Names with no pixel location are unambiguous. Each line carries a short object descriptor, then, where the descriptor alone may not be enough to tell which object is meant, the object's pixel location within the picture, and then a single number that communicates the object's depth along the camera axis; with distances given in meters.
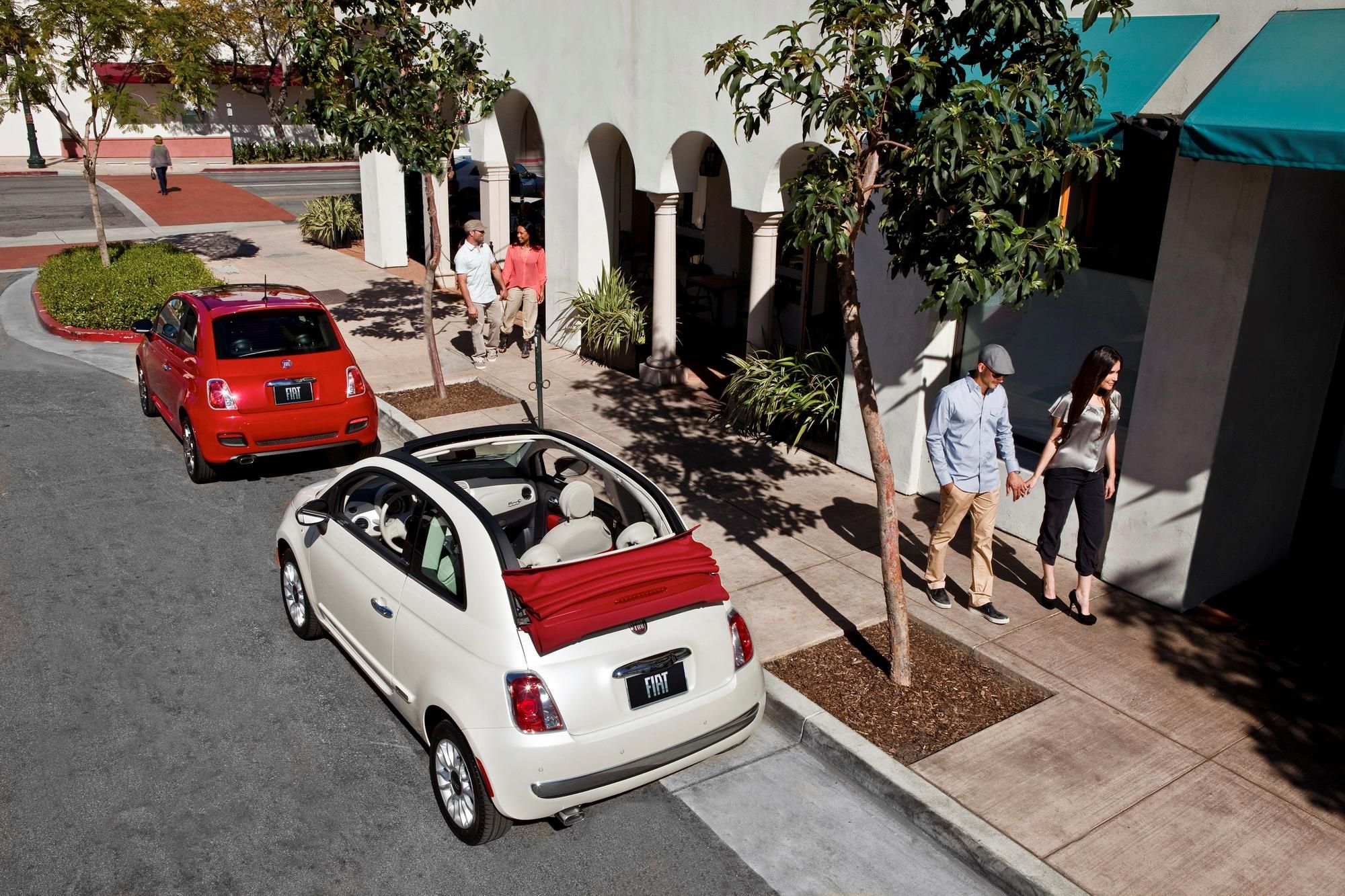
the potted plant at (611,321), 13.74
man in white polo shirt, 13.87
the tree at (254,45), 42.84
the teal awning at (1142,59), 7.17
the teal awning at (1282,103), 6.06
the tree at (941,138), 5.61
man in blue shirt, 7.26
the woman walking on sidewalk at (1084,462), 7.29
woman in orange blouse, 14.02
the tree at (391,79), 11.10
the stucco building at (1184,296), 6.76
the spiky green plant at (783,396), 10.88
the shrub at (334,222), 23.62
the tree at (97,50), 16.22
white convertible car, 5.09
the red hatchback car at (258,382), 9.77
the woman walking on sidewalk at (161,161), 33.06
